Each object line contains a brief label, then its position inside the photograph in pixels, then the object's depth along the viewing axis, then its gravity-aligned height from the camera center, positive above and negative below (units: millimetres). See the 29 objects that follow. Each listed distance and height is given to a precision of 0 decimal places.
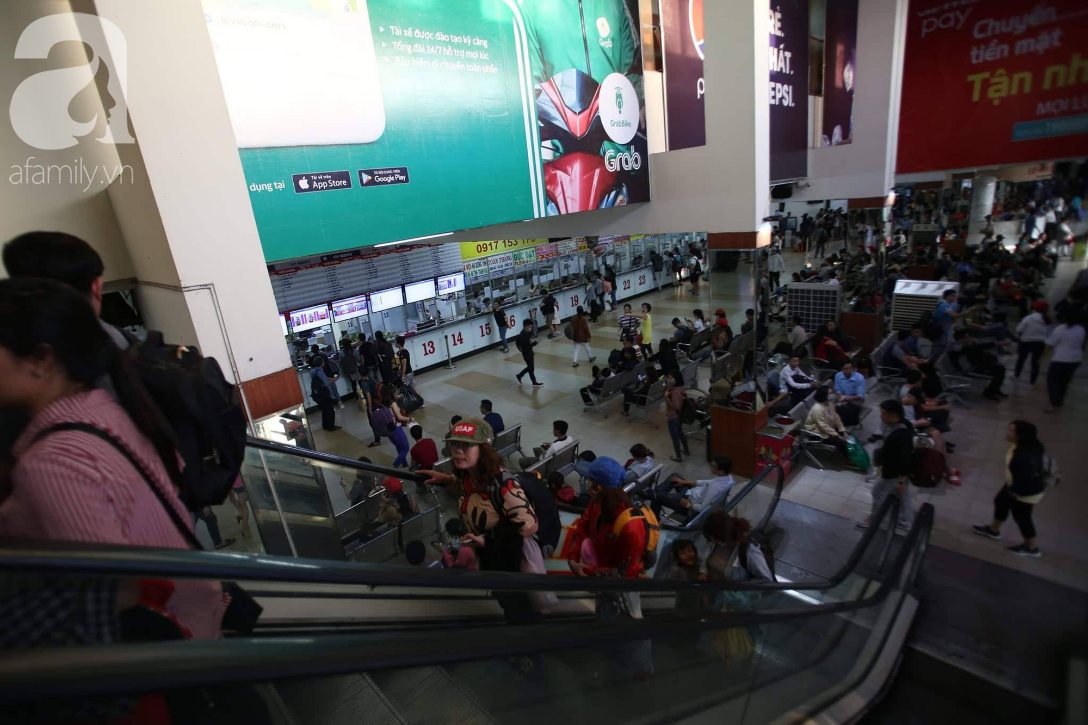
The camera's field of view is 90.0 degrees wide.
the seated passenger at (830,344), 9945 -3061
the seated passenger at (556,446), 7146 -3077
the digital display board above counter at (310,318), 12242 -1875
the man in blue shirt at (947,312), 9125 -2484
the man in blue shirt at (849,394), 7723 -3107
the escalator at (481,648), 692 -1580
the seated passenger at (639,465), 6391 -3097
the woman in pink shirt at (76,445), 1122 -392
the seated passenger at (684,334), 11992 -3024
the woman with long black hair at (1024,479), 4730 -2741
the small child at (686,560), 3600 -2343
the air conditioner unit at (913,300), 10673 -2575
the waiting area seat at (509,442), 8070 -3338
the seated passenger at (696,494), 5727 -3162
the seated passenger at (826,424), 7176 -3196
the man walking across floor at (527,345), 11048 -2678
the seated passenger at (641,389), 9641 -3289
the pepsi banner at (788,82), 7988 +1458
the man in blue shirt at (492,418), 8250 -2989
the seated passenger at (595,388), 9859 -3265
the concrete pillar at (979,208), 16516 -1475
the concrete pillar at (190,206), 3264 +257
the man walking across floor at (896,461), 5352 -2771
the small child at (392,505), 5492 -2781
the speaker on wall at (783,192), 11555 -212
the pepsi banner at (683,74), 7328 +1615
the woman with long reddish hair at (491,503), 2736 -1422
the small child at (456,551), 3473 -2612
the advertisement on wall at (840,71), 10281 +1948
